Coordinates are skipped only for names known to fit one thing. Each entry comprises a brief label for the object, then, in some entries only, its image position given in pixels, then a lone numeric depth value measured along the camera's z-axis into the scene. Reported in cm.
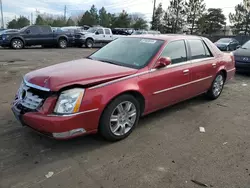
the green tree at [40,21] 6894
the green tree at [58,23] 6675
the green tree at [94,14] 6377
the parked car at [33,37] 1598
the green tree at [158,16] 4495
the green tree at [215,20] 4800
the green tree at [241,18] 3916
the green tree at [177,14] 4013
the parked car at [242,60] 874
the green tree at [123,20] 4897
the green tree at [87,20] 6112
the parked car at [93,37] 1973
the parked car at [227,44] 2294
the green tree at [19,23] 7481
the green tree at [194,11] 3916
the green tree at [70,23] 6869
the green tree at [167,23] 4238
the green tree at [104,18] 6107
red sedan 301
